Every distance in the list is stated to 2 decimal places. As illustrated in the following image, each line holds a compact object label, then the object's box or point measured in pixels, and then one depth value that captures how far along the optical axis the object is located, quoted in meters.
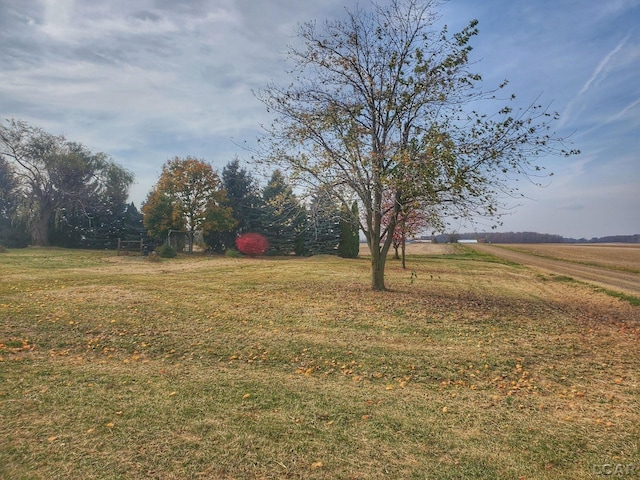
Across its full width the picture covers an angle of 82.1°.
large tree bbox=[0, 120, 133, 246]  31.17
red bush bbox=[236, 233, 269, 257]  32.94
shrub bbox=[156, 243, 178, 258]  27.94
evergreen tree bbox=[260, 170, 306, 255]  34.34
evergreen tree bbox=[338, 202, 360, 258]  34.47
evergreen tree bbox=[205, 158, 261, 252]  36.28
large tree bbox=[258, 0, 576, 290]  9.44
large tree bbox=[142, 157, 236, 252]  32.84
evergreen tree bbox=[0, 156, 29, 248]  30.42
